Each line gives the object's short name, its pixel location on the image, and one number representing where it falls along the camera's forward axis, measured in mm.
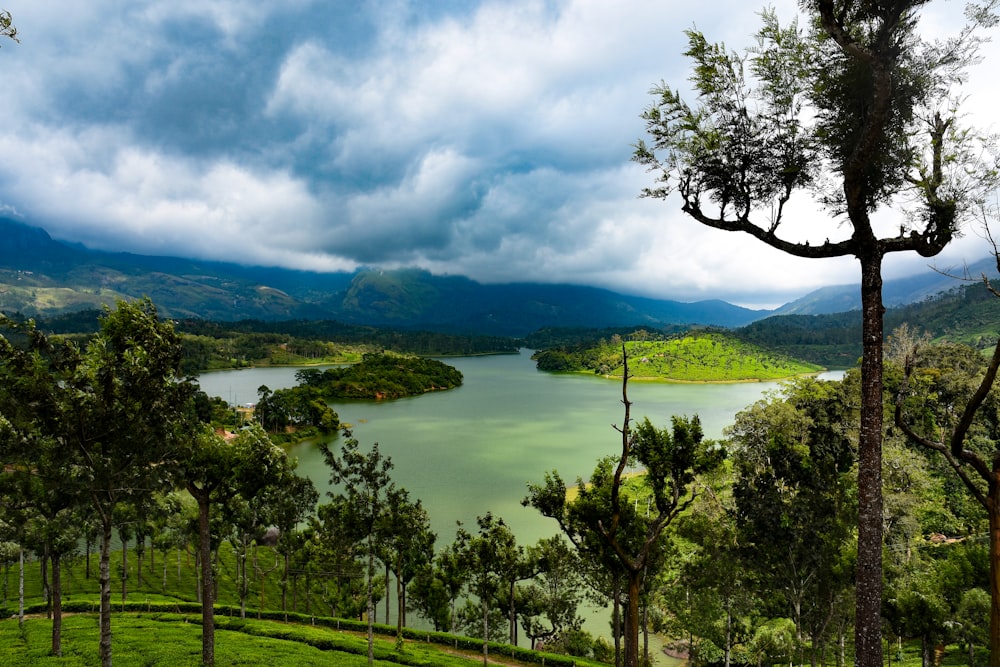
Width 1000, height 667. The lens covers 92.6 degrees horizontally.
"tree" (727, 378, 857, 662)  16125
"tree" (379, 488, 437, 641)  16656
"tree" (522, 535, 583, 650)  20750
